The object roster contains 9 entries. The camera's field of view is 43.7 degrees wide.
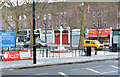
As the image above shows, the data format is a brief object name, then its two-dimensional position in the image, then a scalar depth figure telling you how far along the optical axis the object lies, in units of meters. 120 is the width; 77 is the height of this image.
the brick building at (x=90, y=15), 34.38
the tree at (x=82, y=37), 26.02
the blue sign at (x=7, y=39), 15.20
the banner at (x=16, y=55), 14.62
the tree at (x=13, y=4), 26.70
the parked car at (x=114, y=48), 22.31
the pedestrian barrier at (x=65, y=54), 17.36
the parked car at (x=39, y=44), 32.83
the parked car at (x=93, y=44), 27.31
